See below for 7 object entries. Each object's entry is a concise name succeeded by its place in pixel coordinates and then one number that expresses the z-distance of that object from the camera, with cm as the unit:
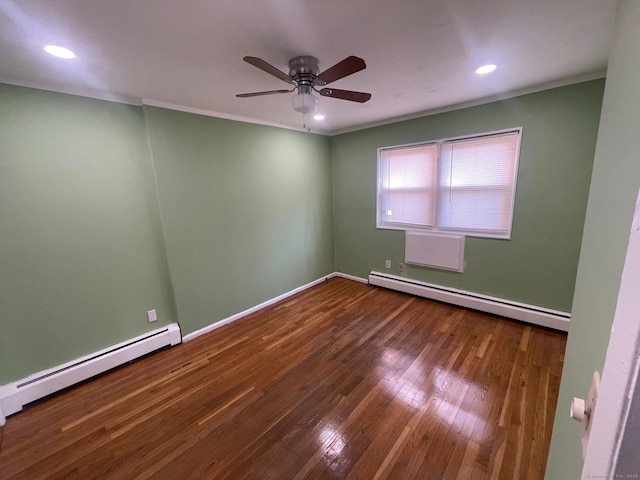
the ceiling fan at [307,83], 162
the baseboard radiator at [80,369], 183
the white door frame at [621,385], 29
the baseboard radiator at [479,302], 254
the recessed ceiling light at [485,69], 189
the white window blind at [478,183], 266
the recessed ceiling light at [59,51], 142
